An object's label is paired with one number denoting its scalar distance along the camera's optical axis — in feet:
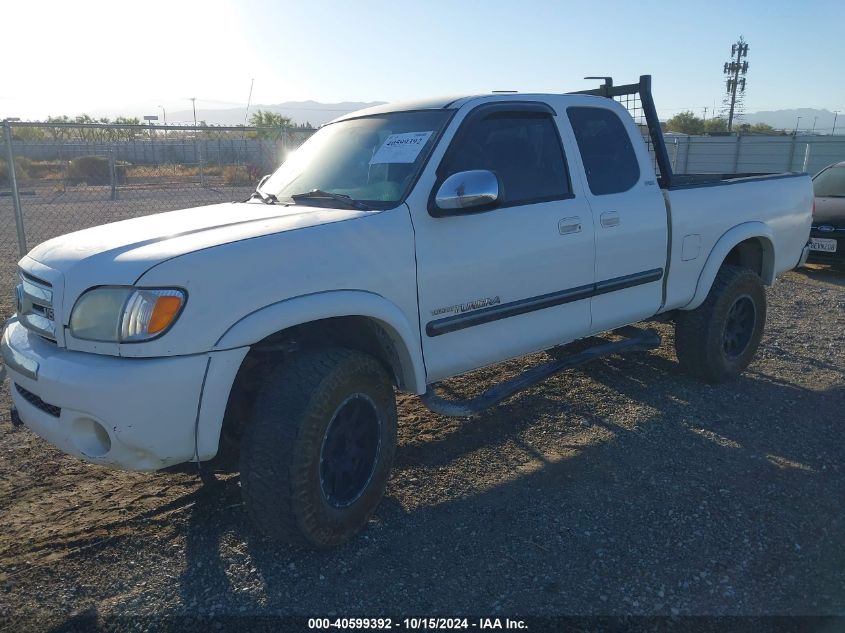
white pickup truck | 9.18
